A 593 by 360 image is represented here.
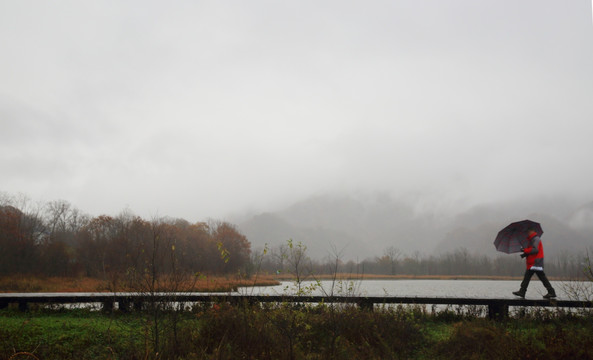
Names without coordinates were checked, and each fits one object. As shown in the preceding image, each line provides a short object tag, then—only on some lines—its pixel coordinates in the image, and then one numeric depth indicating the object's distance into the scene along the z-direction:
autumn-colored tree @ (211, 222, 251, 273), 61.95
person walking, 9.97
